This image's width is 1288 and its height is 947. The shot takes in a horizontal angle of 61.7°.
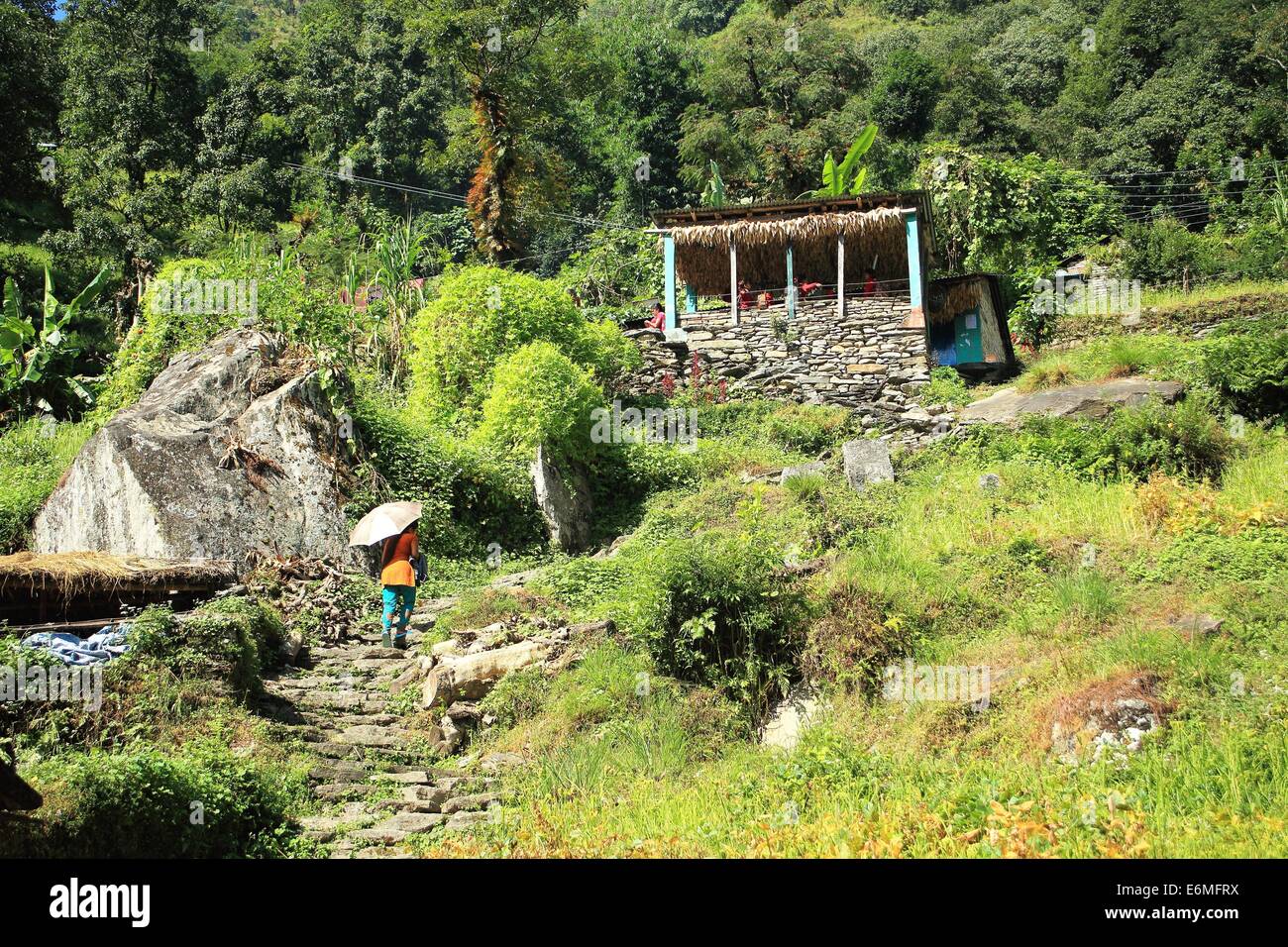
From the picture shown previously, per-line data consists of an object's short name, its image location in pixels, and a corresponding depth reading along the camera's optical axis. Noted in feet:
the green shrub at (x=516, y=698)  32.45
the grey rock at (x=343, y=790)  27.41
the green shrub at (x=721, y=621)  33.40
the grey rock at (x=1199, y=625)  29.14
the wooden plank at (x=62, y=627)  30.55
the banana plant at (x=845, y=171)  79.25
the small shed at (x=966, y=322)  73.51
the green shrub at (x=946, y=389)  62.64
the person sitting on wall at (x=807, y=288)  70.38
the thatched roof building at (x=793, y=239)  67.62
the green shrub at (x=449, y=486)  48.24
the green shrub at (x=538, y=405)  53.06
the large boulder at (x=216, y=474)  41.93
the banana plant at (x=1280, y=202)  88.99
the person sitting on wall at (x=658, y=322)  72.69
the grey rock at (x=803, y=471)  50.98
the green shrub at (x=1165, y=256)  84.10
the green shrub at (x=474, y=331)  59.00
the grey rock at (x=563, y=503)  51.62
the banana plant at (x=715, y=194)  86.09
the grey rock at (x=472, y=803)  27.07
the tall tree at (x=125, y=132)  84.02
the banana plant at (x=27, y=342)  60.64
